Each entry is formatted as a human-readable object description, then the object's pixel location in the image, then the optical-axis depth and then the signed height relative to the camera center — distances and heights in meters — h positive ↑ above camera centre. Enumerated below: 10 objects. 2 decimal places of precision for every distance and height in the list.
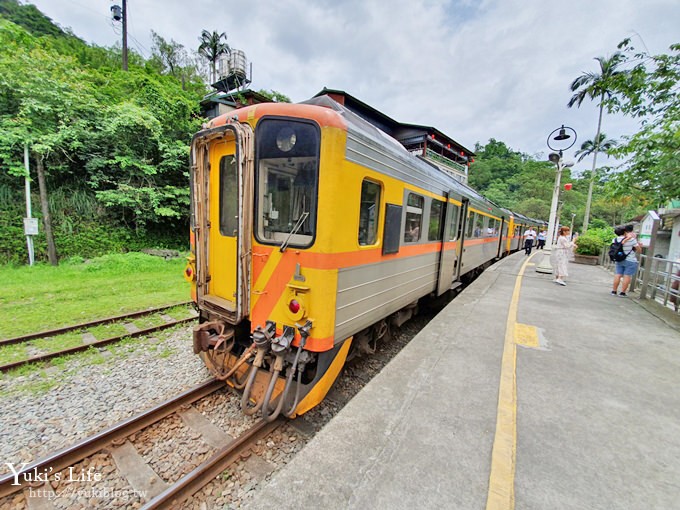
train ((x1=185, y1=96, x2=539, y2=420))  2.65 -0.21
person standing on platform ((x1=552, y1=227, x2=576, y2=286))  7.89 -0.51
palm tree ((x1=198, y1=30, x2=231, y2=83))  29.34 +16.94
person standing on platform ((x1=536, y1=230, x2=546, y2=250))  24.95 -0.47
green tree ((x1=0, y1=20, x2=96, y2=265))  8.61 +3.18
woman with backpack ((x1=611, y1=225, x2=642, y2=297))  6.61 -0.35
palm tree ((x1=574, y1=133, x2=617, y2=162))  31.12 +10.82
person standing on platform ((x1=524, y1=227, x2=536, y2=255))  16.94 -0.46
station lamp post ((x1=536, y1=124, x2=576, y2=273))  7.27 +1.42
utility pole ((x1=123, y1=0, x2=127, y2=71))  16.91 +10.67
